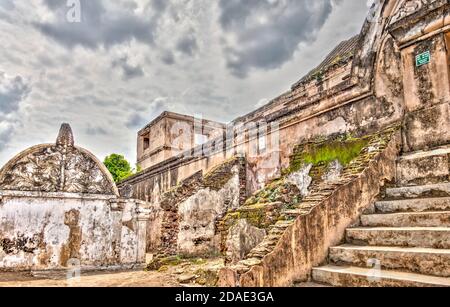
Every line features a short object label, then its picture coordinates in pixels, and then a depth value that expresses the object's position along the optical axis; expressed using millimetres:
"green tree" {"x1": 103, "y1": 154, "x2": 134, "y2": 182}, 24723
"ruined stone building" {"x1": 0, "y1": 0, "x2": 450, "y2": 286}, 3719
